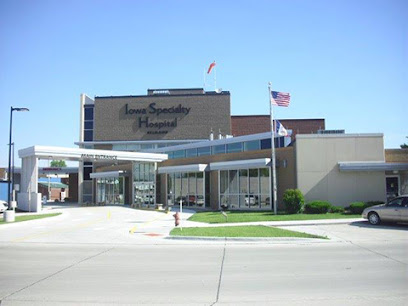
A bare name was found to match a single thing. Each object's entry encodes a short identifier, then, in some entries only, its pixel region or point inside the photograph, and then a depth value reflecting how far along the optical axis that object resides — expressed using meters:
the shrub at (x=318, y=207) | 25.44
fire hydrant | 20.79
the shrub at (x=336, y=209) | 25.73
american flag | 25.89
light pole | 33.40
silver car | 19.08
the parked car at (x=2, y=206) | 34.69
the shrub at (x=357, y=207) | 24.38
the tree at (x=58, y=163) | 141.07
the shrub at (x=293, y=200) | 25.28
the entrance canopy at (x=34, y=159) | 34.06
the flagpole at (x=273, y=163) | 25.65
